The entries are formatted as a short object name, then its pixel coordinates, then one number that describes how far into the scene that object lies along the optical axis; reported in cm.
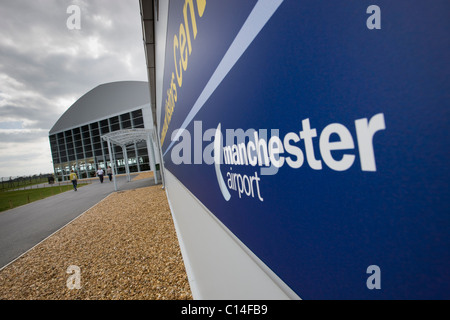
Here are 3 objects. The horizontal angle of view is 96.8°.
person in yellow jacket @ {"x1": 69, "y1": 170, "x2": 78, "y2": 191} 1440
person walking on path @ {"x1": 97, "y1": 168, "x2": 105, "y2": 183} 1932
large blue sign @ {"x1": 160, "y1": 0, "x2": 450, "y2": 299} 22
